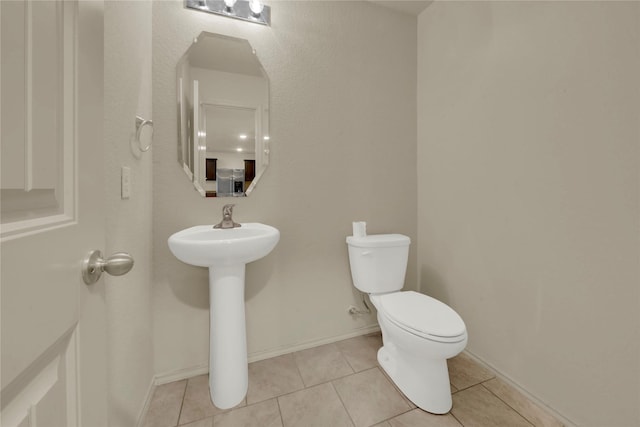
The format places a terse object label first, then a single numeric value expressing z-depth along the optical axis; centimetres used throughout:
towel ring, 108
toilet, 114
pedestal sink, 124
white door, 29
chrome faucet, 142
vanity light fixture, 142
